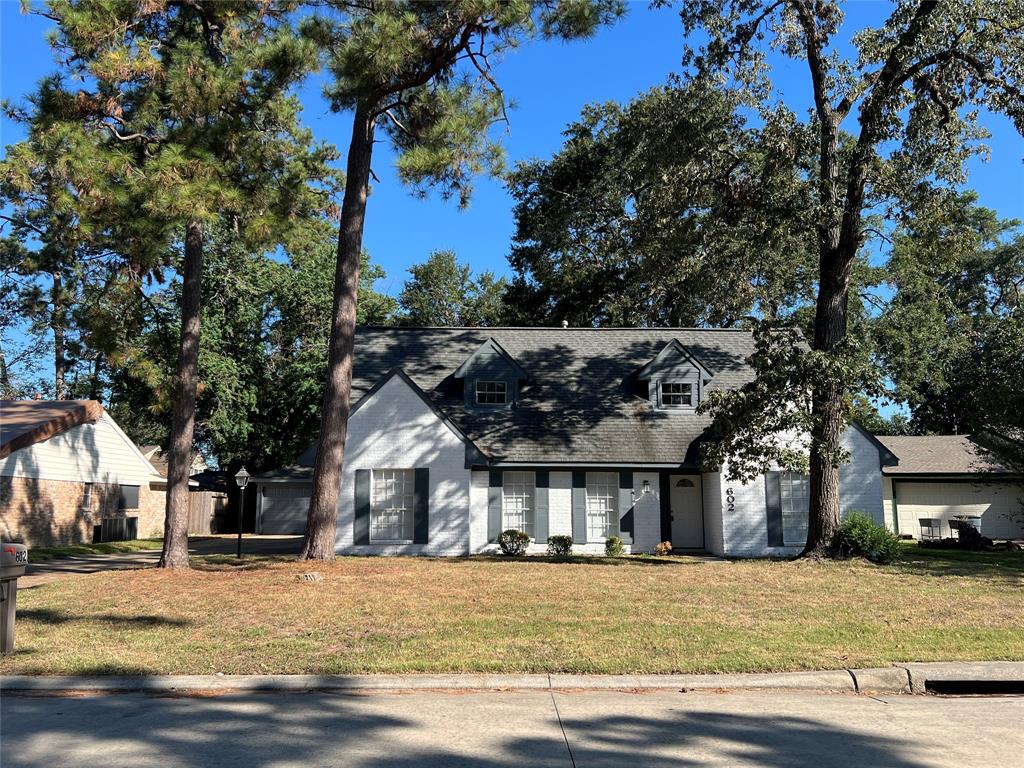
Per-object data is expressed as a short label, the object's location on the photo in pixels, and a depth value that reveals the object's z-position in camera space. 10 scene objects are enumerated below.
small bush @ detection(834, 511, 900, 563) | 16.05
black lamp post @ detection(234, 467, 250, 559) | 21.73
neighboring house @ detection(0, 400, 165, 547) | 22.00
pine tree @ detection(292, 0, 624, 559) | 13.35
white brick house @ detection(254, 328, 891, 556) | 19.80
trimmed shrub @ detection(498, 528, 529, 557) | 19.44
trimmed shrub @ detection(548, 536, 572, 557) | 19.67
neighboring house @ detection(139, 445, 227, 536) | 35.22
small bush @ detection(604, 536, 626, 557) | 19.70
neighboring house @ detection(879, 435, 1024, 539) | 28.28
